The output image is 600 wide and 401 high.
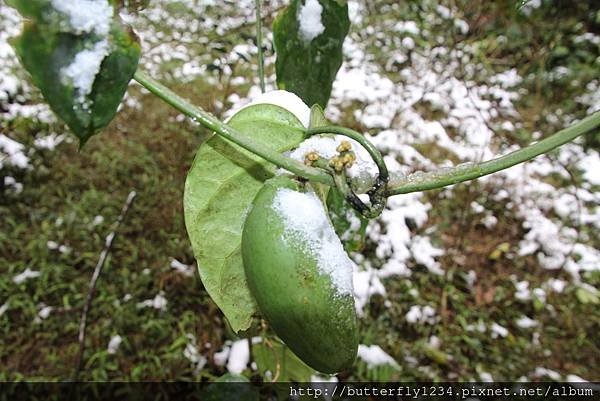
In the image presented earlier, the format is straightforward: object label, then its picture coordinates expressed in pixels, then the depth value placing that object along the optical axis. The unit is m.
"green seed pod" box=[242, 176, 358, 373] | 0.32
